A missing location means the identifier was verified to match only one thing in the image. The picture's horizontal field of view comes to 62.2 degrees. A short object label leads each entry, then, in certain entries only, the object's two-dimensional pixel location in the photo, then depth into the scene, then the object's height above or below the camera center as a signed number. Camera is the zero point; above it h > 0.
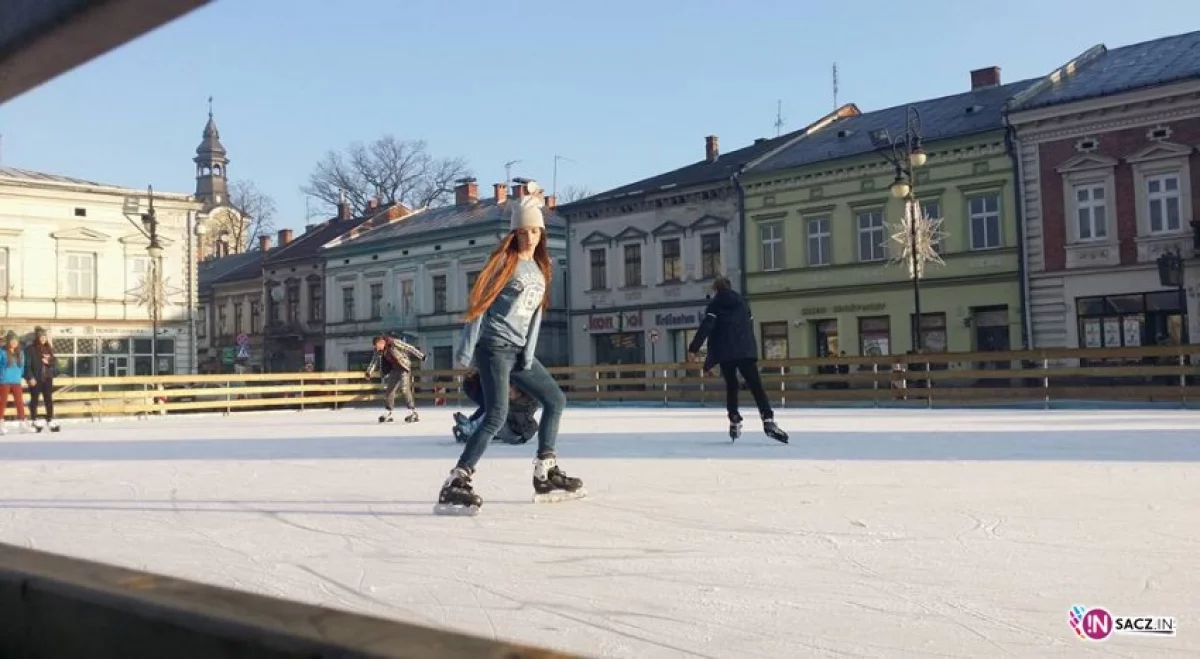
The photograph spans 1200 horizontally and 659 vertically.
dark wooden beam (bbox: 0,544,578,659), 1.10 -0.30
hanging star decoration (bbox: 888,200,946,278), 24.08 +3.19
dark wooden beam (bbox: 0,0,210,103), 1.77 +0.66
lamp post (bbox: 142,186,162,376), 25.27 +3.31
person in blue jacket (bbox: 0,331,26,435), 15.18 +0.24
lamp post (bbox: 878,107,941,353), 22.45 +3.50
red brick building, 24.56 +4.02
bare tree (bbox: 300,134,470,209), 54.84 +10.42
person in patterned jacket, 16.58 +0.15
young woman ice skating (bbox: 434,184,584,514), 5.39 +0.17
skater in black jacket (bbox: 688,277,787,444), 9.63 +0.22
